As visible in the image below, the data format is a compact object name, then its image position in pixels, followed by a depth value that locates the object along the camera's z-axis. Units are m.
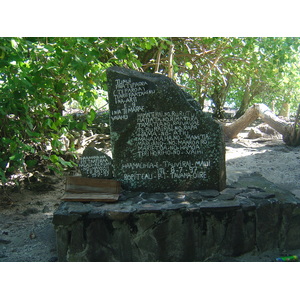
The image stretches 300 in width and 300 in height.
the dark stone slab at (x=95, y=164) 4.36
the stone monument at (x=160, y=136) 4.17
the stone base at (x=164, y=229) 3.56
